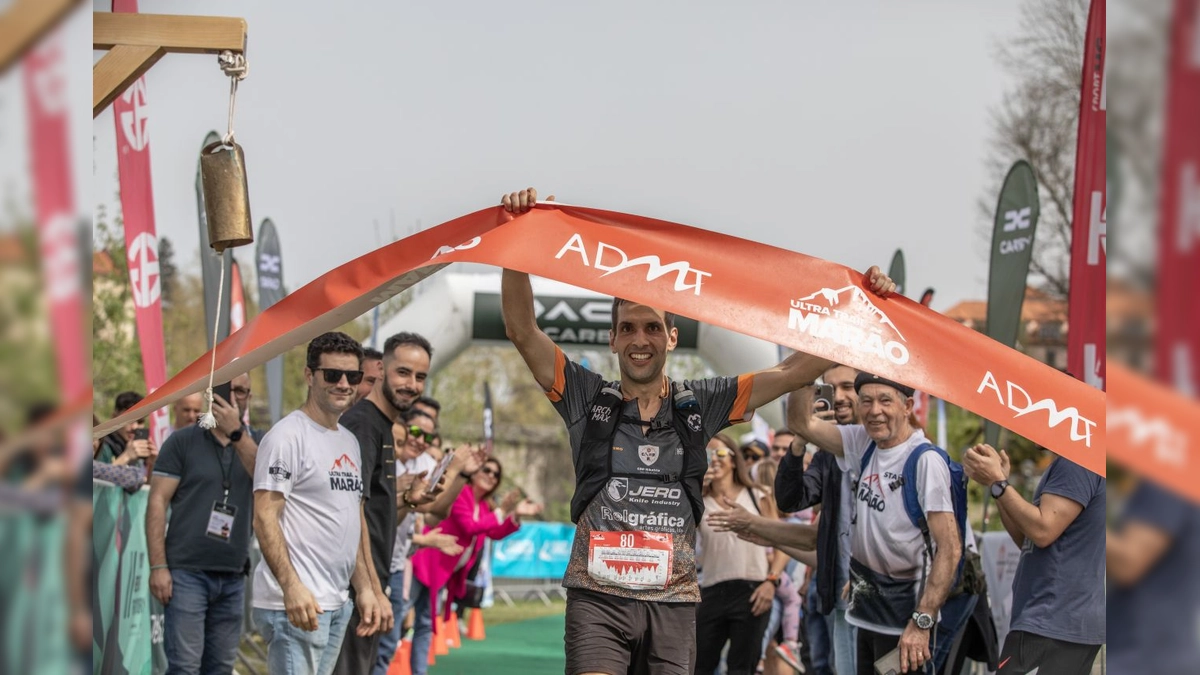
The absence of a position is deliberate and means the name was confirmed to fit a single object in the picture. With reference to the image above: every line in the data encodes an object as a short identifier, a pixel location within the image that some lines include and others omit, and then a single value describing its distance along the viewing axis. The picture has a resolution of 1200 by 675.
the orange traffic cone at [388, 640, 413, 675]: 11.65
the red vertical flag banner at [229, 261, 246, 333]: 13.94
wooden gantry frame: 4.89
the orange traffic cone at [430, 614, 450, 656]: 15.13
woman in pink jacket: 11.57
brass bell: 5.18
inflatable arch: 15.63
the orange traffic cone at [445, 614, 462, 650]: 15.69
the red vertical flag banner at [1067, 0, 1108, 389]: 9.49
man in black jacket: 7.98
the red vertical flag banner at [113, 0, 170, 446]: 10.20
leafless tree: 27.95
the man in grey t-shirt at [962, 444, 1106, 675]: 6.00
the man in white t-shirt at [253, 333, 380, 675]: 6.29
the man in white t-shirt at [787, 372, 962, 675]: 6.82
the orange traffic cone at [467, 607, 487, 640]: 17.75
